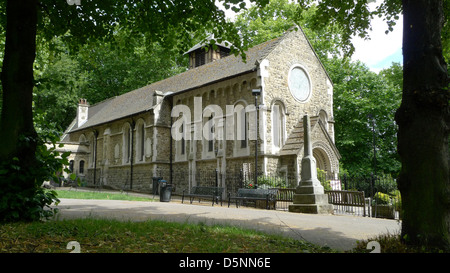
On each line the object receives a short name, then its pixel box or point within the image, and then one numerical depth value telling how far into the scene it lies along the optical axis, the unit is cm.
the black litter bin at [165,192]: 1655
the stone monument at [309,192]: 1166
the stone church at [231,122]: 1873
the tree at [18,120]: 574
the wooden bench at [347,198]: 1220
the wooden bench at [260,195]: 1372
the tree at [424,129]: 430
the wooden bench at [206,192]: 1574
